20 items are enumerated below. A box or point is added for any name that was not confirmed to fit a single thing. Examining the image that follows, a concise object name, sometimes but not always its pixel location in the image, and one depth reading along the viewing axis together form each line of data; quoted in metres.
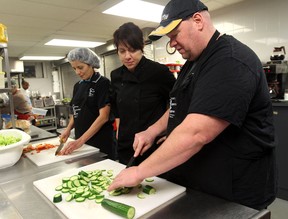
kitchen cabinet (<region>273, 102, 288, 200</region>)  2.39
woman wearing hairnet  1.70
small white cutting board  1.33
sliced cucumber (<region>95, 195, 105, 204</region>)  0.80
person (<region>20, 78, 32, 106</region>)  6.32
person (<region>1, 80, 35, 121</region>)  3.53
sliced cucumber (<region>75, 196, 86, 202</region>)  0.81
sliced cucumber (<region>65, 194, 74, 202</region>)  0.82
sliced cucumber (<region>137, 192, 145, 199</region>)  0.82
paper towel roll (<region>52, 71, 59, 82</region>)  7.69
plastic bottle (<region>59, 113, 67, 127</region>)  6.76
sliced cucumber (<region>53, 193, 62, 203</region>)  0.81
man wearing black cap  0.71
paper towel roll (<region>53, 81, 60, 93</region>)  7.70
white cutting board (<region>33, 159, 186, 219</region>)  0.73
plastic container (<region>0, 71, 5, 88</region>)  1.74
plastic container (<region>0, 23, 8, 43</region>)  1.74
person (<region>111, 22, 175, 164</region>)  1.45
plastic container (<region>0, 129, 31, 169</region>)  1.20
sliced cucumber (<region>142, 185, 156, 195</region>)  0.84
